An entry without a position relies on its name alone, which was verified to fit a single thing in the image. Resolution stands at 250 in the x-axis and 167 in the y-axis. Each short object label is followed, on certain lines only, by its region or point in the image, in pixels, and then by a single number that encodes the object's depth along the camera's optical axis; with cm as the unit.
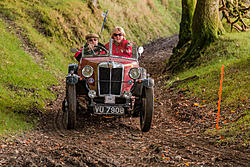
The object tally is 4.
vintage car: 1505
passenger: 1750
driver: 1720
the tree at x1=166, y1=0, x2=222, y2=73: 2934
